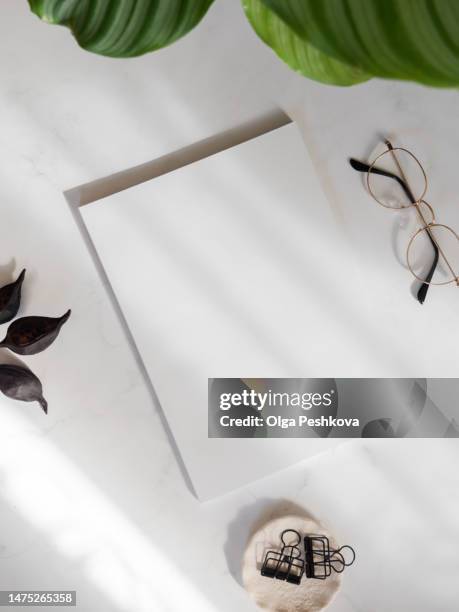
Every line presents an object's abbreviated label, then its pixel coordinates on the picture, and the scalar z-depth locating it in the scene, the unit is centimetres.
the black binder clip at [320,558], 84
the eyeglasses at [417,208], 82
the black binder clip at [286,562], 84
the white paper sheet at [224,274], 80
